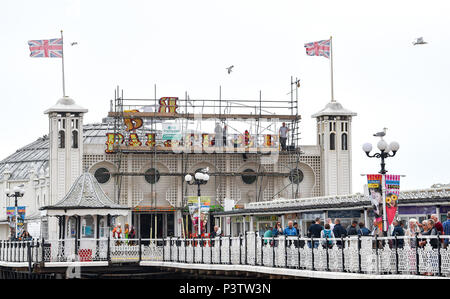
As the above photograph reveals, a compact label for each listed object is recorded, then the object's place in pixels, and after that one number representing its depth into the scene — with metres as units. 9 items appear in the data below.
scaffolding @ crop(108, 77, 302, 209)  65.56
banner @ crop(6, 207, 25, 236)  57.75
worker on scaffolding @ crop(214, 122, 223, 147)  66.62
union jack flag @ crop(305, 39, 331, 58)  66.16
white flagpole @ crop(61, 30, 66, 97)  66.62
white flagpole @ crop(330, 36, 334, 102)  67.69
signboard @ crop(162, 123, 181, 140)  66.06
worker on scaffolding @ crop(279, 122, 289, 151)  67.94
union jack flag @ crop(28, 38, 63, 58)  64.19
